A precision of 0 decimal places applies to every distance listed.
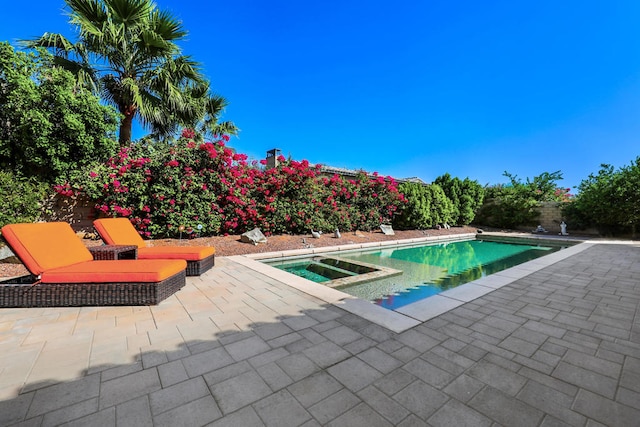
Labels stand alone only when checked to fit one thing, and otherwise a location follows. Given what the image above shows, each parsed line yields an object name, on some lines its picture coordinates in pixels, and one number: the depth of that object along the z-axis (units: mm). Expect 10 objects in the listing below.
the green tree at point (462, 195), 14711
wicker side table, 3668
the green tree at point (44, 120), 5637
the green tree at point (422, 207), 12188
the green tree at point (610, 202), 10656
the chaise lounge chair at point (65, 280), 2781
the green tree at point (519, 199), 14523
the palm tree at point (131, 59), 6715
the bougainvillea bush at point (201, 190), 6504
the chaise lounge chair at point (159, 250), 4121
